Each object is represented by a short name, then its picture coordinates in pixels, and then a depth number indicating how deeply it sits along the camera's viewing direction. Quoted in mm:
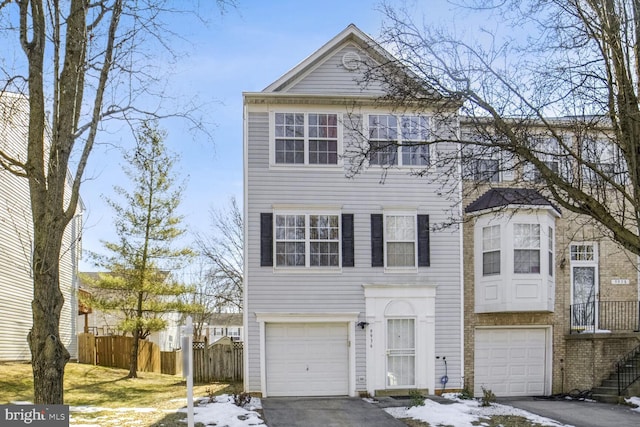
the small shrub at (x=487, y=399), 15691
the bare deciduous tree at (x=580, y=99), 8164
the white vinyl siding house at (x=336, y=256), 17281
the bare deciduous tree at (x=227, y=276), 31555
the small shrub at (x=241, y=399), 14930
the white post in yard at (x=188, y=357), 8597
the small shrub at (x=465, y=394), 16875
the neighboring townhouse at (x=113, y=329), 29509
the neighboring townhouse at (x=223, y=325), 60875
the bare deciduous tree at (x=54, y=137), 7723
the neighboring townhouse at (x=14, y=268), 20609
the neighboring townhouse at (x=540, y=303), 17609
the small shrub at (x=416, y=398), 15186
